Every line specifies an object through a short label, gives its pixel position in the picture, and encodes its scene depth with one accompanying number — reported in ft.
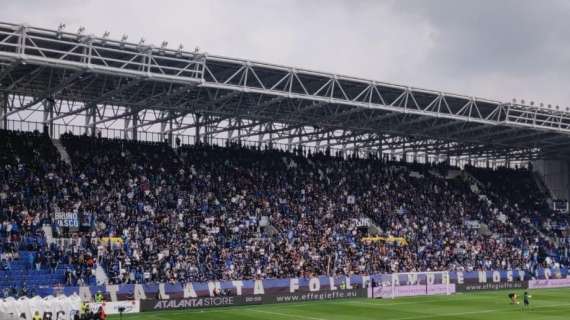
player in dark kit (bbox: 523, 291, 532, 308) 143.82
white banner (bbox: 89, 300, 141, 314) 122.21
